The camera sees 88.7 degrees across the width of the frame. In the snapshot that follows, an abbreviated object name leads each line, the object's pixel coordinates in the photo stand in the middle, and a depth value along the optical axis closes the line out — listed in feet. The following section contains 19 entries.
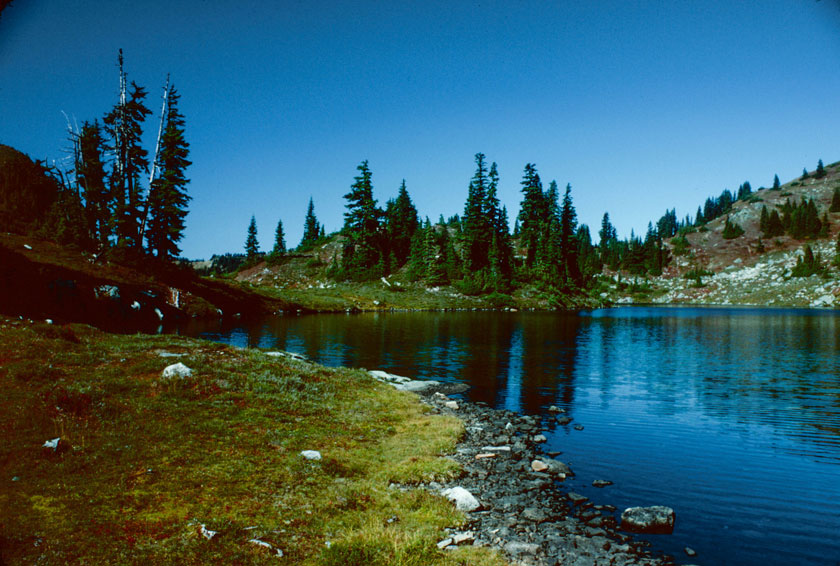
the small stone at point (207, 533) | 27.71
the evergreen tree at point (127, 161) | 175.52
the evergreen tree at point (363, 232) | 400.67
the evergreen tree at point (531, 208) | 444.14
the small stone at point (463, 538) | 31.69
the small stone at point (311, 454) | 43.37
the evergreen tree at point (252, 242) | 507.71
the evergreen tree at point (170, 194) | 203.00
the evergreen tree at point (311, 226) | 552.41
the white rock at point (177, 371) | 59.06
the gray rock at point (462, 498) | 37.93
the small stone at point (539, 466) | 48.88
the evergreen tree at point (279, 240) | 514.27
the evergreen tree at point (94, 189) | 192.43
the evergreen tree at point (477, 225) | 392.74
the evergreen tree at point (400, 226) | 432.25
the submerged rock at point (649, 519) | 36.24
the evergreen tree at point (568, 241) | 441.68
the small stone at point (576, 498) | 41.57
